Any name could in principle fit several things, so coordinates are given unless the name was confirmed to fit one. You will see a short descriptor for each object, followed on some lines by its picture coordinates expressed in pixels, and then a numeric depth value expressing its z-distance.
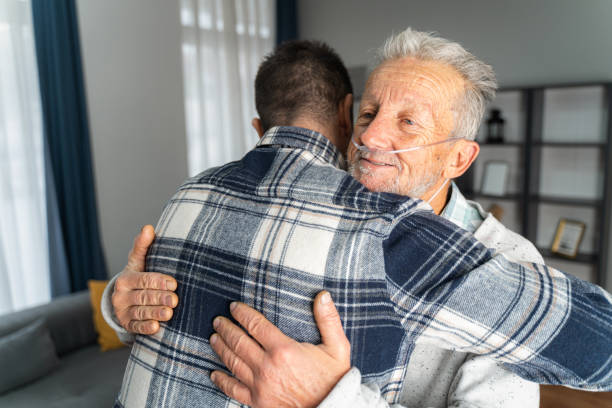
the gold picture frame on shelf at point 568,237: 4.09
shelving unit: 4.00
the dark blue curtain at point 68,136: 3.54
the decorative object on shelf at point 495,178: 4.48
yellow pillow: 3.25
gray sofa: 2.66
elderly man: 1.09
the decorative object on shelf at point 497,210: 4.29
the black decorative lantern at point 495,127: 4.42
